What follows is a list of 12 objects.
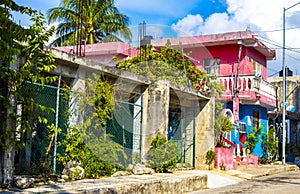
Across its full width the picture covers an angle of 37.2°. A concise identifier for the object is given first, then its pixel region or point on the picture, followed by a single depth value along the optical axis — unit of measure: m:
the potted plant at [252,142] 21.44
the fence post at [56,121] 10.18
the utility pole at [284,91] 22.78
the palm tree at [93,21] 23.78
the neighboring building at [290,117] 28.42
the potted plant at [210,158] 16.30
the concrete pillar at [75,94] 10.82
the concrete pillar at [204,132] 16.48
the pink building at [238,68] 21.98
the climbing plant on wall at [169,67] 18.64
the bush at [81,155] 10.45
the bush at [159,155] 13.02
